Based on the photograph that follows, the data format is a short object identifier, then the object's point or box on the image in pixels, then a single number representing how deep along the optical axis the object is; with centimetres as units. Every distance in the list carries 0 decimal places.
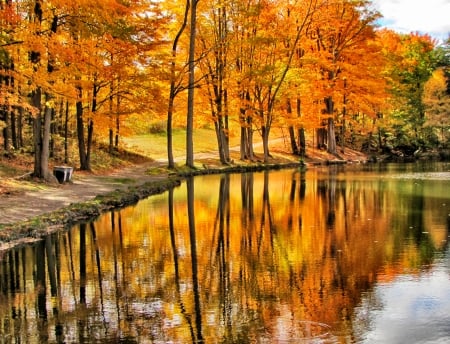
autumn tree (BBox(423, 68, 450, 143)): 5206
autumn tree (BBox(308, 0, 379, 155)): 4209
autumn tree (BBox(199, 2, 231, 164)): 3542
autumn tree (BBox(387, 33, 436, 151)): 5241
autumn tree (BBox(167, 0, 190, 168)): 2981
